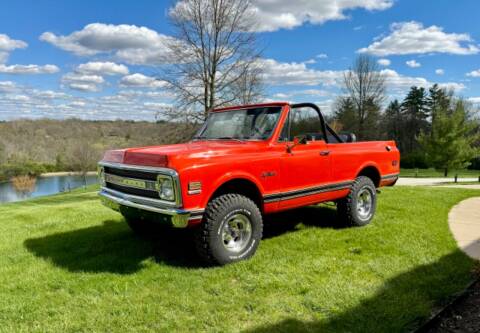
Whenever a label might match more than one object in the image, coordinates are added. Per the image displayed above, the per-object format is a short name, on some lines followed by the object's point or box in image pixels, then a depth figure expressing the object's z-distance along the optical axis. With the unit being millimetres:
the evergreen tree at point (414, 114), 53122
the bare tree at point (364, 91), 39562
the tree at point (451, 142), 27031
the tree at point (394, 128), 53156
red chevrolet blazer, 3807
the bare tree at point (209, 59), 14625
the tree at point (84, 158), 58344
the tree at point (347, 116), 40031
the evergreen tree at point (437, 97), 51234
